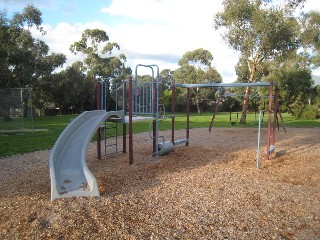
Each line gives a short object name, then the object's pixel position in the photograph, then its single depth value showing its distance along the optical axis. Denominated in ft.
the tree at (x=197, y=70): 157.89
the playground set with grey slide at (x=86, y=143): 15.89
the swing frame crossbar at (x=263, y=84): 25.11
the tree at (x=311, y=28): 82.82
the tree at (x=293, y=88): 83.92
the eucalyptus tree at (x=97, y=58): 122.72
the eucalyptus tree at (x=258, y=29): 56.90
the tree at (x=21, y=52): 72.84
